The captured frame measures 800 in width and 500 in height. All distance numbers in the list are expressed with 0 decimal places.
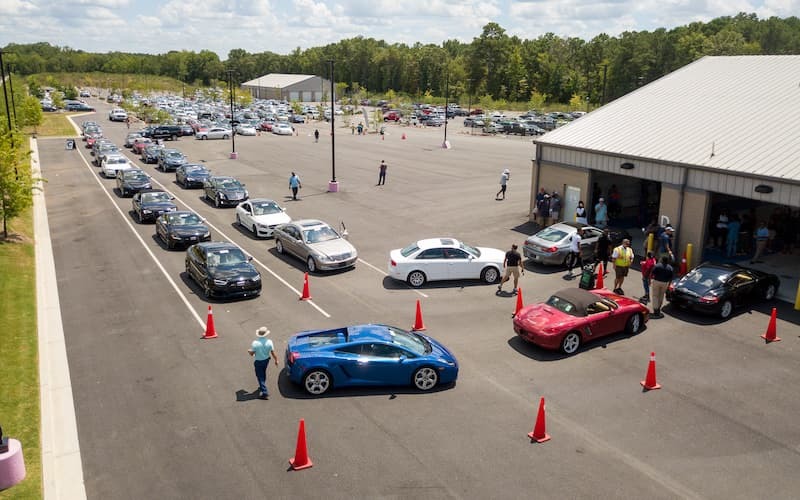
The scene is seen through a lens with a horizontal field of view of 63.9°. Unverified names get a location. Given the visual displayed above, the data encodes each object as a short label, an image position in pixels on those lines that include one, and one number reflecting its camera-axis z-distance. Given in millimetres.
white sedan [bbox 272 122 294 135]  77125
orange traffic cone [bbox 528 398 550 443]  11609
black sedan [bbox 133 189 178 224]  31125
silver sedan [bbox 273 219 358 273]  22828
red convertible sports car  15547
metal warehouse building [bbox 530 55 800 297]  21797
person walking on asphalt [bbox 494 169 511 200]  35969
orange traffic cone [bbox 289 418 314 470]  10625
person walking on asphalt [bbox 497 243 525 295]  20156
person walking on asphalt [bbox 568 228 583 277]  22500
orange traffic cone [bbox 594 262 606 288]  20983
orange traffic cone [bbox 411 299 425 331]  17348
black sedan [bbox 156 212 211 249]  26047
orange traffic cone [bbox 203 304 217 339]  16766
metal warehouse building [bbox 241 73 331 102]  149875
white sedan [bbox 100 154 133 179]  45344
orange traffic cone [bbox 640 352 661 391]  13828
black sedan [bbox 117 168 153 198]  38312
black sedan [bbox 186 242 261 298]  19766
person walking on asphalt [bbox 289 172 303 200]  36656
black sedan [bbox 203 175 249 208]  35344
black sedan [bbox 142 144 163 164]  51719
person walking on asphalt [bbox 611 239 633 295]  20047
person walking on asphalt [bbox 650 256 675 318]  17844
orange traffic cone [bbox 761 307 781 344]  16609
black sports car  18000
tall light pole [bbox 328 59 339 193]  39094
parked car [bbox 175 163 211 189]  40844
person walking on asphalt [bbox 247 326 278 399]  12938
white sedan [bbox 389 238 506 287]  21219
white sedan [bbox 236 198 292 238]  28469
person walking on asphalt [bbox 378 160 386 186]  40875
